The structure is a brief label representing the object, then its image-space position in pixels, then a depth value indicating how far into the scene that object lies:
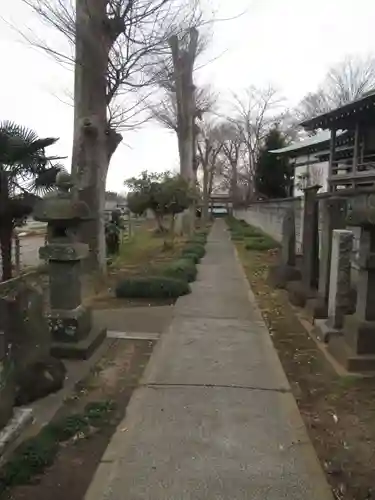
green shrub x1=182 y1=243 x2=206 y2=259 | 15.22
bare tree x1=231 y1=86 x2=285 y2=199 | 48.41
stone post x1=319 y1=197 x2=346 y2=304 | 6.83
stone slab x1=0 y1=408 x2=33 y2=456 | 3.09
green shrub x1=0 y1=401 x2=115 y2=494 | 2.87
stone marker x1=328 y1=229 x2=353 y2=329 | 5.98
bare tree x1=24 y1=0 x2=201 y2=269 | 9.41
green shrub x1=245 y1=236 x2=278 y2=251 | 18.89
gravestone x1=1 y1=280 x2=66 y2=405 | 3.69
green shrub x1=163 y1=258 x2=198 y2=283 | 10.37
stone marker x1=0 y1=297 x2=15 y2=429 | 3.22
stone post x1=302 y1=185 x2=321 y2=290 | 7.89
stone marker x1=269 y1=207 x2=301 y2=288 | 9.99
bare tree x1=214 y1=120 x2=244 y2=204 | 53.62
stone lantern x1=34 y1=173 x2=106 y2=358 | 5.28
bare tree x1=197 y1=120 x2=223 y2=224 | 50.03
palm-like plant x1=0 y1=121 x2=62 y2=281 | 9.00
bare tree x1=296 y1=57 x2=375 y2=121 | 42.88
